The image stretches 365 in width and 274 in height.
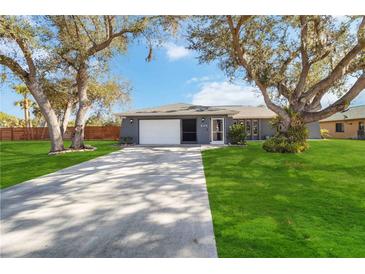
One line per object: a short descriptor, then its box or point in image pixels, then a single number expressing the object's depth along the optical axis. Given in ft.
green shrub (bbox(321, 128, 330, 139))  79.88
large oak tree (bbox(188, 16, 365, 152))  34.06
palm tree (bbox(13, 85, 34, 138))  91.62
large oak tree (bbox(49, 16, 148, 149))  40.85
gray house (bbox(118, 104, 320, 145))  55.01
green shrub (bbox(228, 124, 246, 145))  51.96
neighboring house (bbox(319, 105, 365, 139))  78.28
